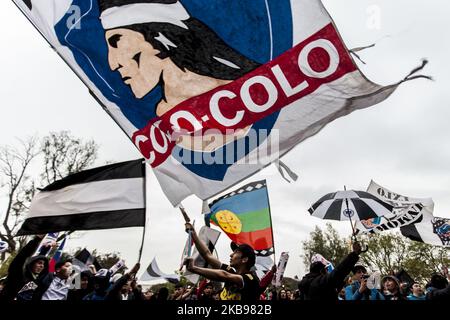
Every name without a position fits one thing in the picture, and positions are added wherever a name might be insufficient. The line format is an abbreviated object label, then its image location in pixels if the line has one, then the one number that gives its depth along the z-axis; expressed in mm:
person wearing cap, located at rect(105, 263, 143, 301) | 4234
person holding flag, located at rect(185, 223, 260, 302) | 3145
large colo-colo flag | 3820
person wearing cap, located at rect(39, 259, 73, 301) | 4905
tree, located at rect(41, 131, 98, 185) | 23672
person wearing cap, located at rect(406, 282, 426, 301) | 7433
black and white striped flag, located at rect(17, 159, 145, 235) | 4602
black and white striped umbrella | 7176
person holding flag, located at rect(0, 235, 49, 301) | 4035
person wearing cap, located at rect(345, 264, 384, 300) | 5205
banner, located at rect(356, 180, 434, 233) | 9867
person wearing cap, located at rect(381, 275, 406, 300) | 6010
